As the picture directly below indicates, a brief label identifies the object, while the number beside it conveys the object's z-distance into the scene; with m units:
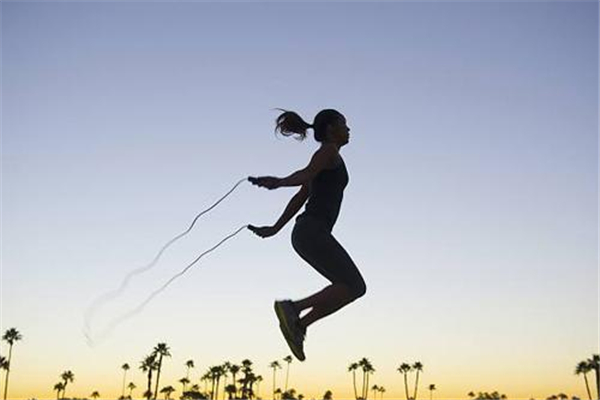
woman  5.96
